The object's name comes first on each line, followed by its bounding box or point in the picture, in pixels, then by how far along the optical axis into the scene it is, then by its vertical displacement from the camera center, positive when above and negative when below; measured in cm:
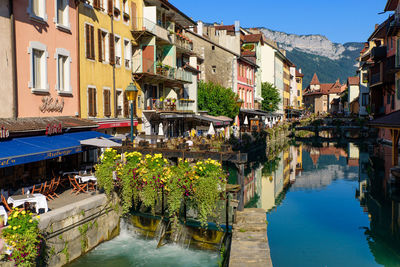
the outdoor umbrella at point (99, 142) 1641 -78
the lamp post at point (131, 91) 1670 +144
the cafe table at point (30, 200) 1209 -237
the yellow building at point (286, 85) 9176 +936
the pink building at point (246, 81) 5466 +630
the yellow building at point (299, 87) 12779 +1224
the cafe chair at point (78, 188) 1556 -260
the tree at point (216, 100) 4174 +255
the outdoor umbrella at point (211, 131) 3332 -64
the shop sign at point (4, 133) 1339 -27
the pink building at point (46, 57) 1647 +317
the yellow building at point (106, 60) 2136 +390
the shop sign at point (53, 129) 1606 -17
